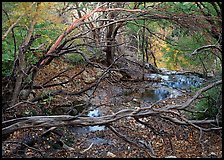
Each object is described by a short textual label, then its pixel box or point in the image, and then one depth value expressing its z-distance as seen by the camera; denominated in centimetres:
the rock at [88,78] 971
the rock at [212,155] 503
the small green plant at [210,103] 539
